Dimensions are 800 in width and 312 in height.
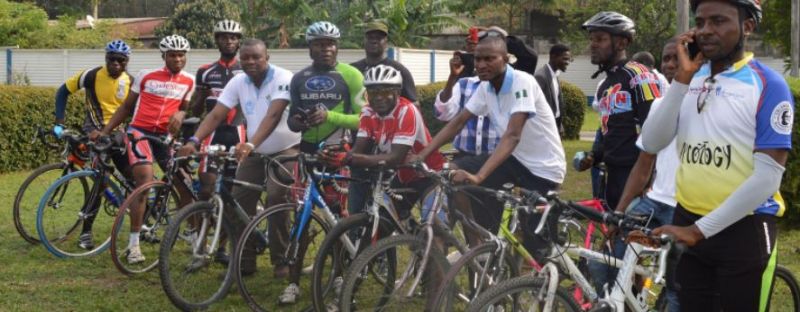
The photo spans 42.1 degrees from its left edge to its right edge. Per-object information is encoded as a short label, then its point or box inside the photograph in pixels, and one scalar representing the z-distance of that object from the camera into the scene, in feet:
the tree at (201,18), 121.80
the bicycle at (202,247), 21.90
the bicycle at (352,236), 19.66
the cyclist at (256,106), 24.38
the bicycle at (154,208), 24.45
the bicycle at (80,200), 28.08
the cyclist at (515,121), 19.29
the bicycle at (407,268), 18.24
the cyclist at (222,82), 27.40
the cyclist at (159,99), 28.43
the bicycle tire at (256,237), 21.21
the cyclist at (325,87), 23.94
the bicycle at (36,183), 29.12
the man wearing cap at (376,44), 28.04
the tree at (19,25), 127.03
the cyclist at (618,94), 19.93
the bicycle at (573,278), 13.82
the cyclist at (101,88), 29.63
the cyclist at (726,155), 11.83
